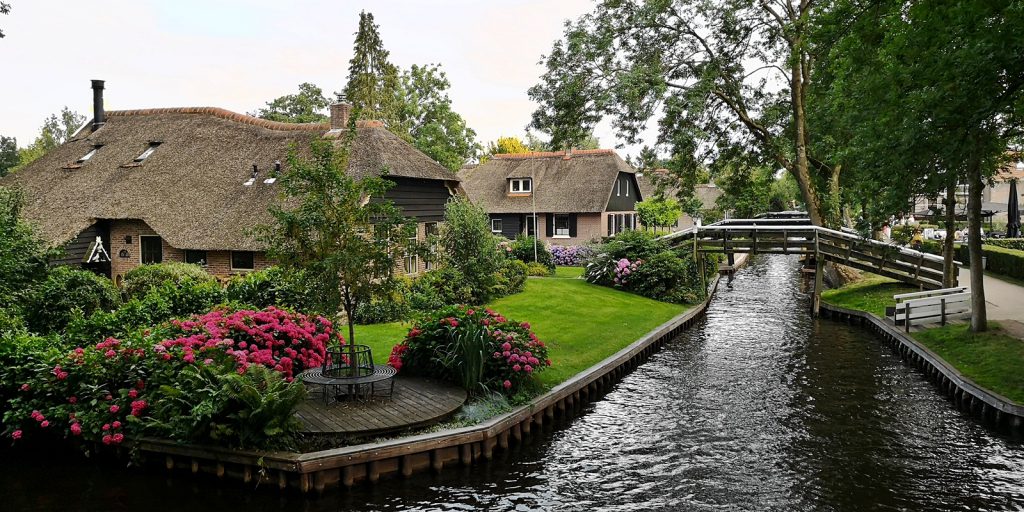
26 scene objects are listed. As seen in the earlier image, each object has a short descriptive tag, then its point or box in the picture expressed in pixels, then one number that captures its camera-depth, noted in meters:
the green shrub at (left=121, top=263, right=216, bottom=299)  21.34
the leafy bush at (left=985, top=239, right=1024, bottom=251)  36.41
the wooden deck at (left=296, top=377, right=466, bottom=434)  11.36
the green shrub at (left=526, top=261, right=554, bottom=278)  31.84
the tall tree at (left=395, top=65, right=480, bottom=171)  49.53
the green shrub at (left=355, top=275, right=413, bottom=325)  17.14
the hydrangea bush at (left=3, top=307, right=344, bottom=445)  10.63
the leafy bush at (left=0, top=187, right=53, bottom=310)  16.27
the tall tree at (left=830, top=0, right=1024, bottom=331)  11.80
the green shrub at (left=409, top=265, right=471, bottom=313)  20.78
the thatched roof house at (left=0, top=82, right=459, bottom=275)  24.47
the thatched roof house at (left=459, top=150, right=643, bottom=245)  44.53
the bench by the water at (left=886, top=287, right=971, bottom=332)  20.42
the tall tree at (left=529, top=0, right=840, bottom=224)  26.67
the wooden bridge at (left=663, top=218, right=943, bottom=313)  24.58
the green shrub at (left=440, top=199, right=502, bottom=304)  23.17
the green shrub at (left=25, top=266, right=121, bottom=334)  16.39
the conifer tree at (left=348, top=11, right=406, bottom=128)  47.91
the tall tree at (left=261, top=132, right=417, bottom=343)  11.66
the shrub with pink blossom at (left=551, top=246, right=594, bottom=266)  39.12
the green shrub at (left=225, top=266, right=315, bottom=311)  18.91
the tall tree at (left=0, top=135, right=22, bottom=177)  77.31
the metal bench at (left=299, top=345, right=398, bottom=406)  12.02
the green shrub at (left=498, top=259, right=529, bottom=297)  25.19
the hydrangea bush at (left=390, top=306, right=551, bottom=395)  13.63
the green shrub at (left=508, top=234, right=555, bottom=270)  33.97
